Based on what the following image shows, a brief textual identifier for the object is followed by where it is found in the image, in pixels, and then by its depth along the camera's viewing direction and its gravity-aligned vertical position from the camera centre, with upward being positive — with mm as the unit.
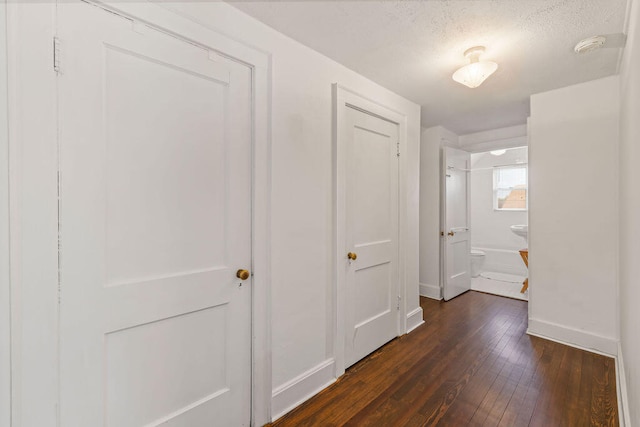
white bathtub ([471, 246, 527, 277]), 5156 -926
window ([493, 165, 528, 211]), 5230 +490
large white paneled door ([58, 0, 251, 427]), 1110 -67
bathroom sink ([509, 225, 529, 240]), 4219 -257
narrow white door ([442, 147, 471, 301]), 3807 -149
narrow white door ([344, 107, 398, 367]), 2275 -184
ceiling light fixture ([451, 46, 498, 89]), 1953 +1028
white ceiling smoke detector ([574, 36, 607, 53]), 1824 +1126
